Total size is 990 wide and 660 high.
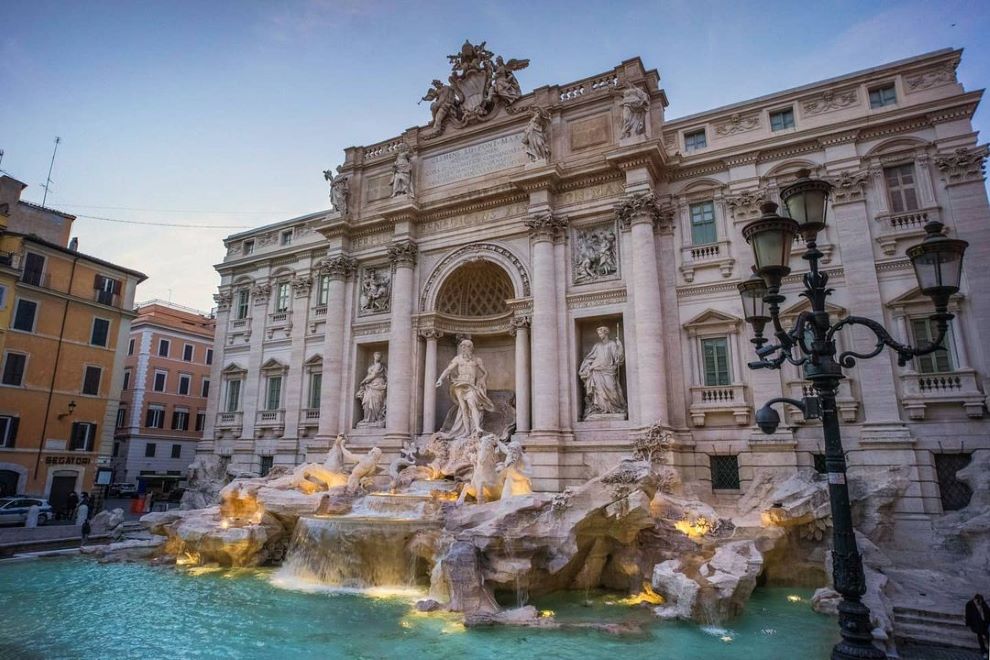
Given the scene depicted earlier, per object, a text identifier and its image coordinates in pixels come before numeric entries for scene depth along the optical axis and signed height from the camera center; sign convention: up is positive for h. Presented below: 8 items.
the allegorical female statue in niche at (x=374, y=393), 20.11 +2.12
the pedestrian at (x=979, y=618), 7.46 -2.13
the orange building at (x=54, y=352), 22.61 +4.22
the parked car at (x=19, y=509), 18.77 -1.82
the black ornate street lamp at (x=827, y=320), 5.06 +1.31
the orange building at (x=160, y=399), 33.97 +3.30
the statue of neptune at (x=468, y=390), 18.02 +1.98
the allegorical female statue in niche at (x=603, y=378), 16.50 +2.16
